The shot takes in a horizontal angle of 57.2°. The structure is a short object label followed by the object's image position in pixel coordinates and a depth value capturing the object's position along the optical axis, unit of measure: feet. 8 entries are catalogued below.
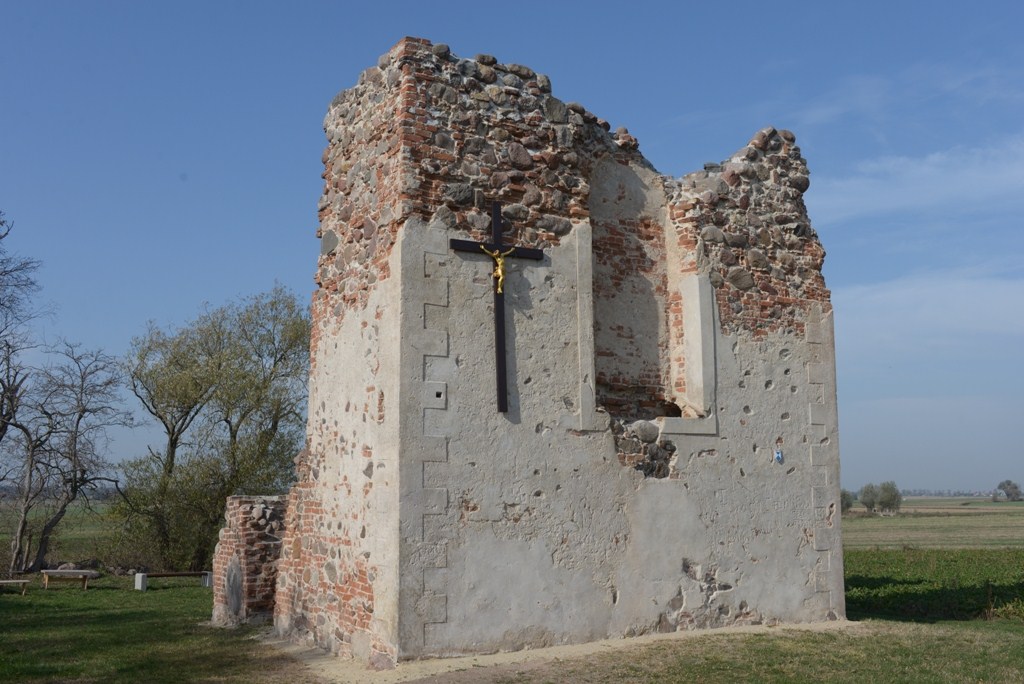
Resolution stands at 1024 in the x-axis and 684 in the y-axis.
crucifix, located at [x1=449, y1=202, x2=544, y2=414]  28.17
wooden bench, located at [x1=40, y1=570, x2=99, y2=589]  59.11
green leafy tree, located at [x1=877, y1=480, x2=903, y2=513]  261.65
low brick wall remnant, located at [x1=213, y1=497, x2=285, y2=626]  37.29
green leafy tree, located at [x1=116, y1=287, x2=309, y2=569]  74.84
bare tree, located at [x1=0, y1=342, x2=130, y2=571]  71.36
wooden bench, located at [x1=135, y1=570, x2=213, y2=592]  57.31
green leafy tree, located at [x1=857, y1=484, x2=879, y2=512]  266.57
